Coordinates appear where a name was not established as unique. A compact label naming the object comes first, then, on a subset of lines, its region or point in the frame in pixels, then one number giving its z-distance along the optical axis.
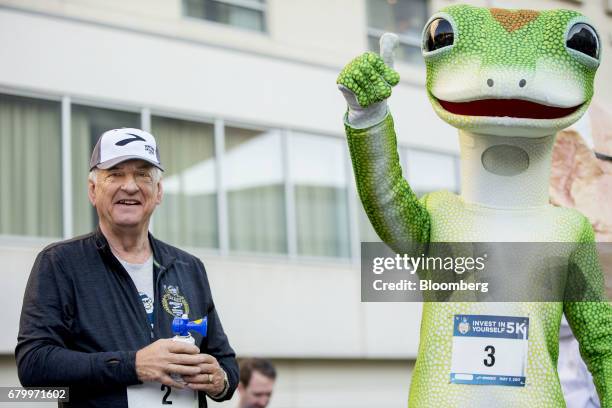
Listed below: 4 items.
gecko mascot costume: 3.63
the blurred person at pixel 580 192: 4.93
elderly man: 3.33
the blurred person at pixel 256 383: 6.46
